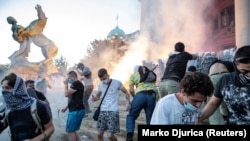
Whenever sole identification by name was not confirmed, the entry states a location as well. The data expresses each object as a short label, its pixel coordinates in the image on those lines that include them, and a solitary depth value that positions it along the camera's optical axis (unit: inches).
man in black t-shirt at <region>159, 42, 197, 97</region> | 211.4
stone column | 364.2
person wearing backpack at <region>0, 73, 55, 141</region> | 118.1
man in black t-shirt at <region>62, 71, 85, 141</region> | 233.3
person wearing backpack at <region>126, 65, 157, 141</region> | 215.5
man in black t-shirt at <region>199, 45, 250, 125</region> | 106.5
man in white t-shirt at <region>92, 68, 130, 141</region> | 222.2
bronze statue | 786.8
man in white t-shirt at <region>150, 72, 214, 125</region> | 94.3
